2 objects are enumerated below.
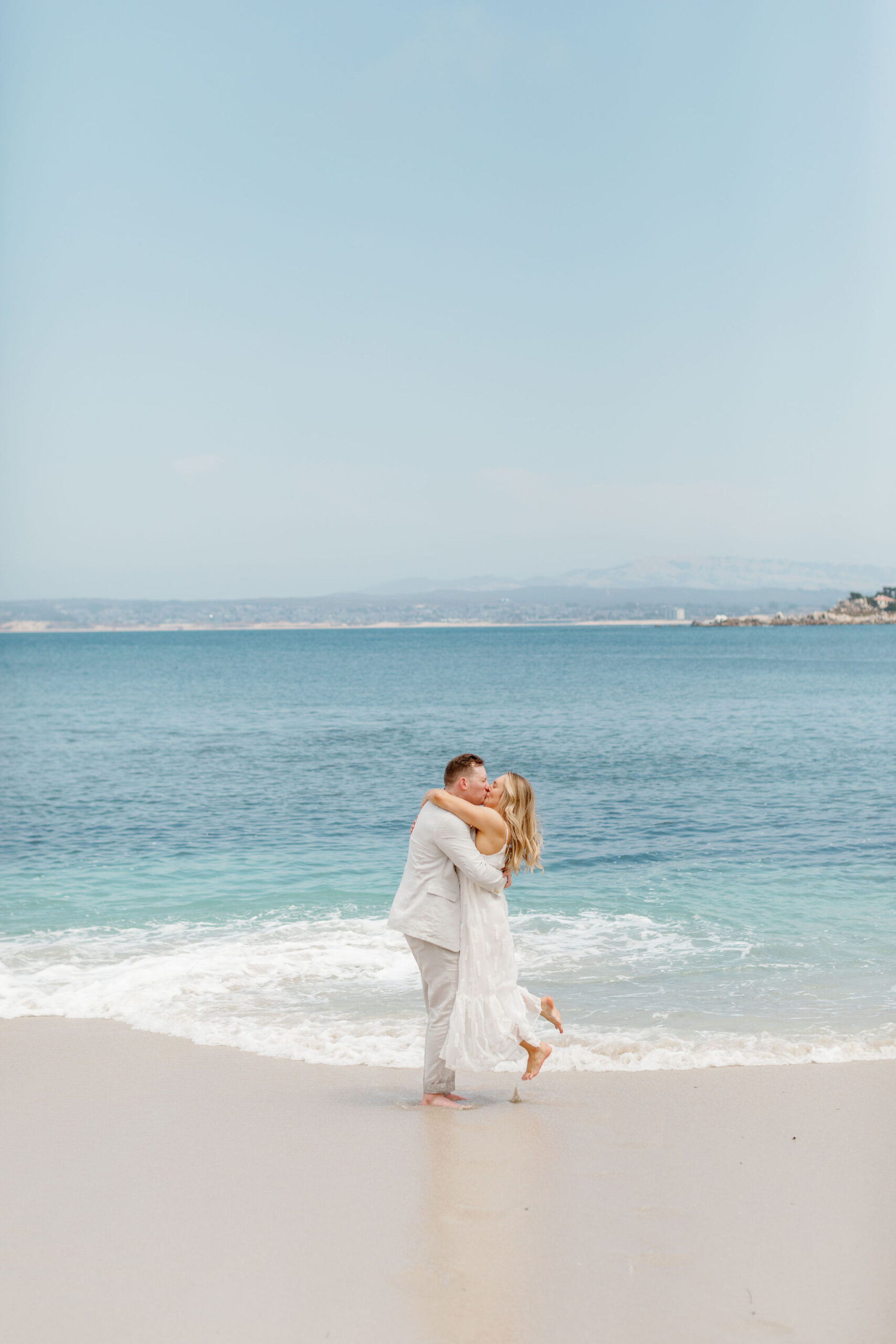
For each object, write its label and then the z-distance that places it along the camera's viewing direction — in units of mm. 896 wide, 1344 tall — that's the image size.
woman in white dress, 5266
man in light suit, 5227
